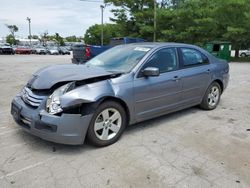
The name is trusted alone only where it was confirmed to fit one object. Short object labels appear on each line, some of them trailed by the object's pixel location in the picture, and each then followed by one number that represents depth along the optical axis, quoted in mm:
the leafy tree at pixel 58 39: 71047
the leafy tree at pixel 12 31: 67700
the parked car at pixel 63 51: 33983
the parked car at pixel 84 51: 9796
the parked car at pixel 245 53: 25080
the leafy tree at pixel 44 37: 78174
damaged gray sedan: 2553
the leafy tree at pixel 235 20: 16675
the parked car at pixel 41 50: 32898
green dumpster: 15532
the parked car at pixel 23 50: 32517
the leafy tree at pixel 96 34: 40234
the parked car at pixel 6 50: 29567
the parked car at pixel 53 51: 33174
